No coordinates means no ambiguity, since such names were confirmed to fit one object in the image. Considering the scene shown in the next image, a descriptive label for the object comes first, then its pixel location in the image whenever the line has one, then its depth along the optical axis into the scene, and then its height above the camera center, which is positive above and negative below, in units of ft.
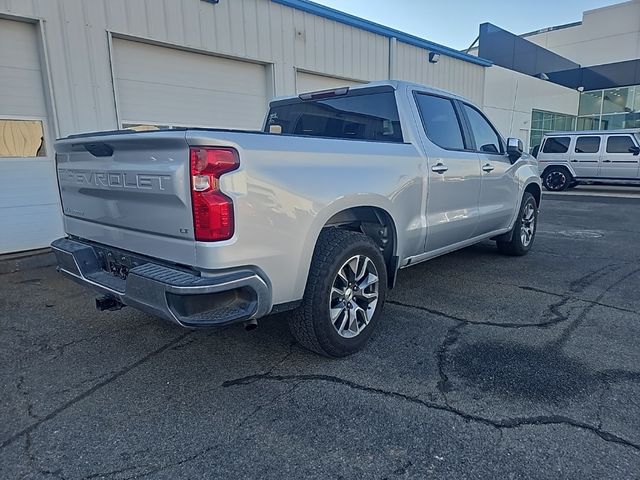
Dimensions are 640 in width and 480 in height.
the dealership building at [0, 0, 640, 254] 20.38 +5.16
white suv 48.65 -1.07
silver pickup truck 7.80 -1.21
